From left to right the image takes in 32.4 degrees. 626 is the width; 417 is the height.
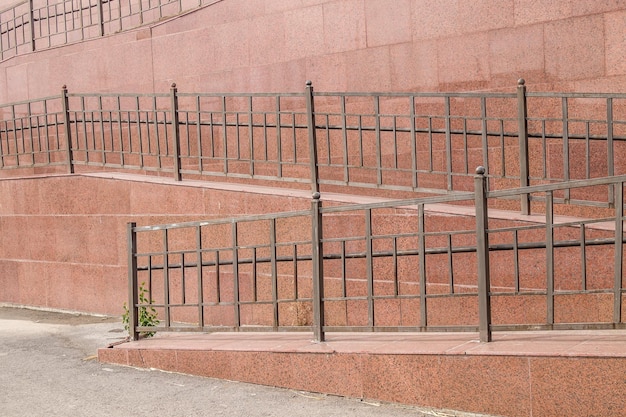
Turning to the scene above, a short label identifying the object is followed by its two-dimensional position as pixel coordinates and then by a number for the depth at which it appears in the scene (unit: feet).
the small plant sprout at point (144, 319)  32.60
